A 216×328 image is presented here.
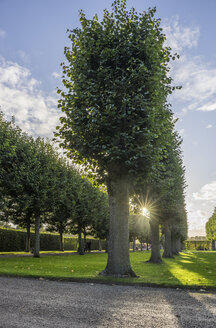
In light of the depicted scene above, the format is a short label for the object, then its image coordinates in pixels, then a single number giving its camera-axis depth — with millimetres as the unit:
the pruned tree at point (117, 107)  11312
